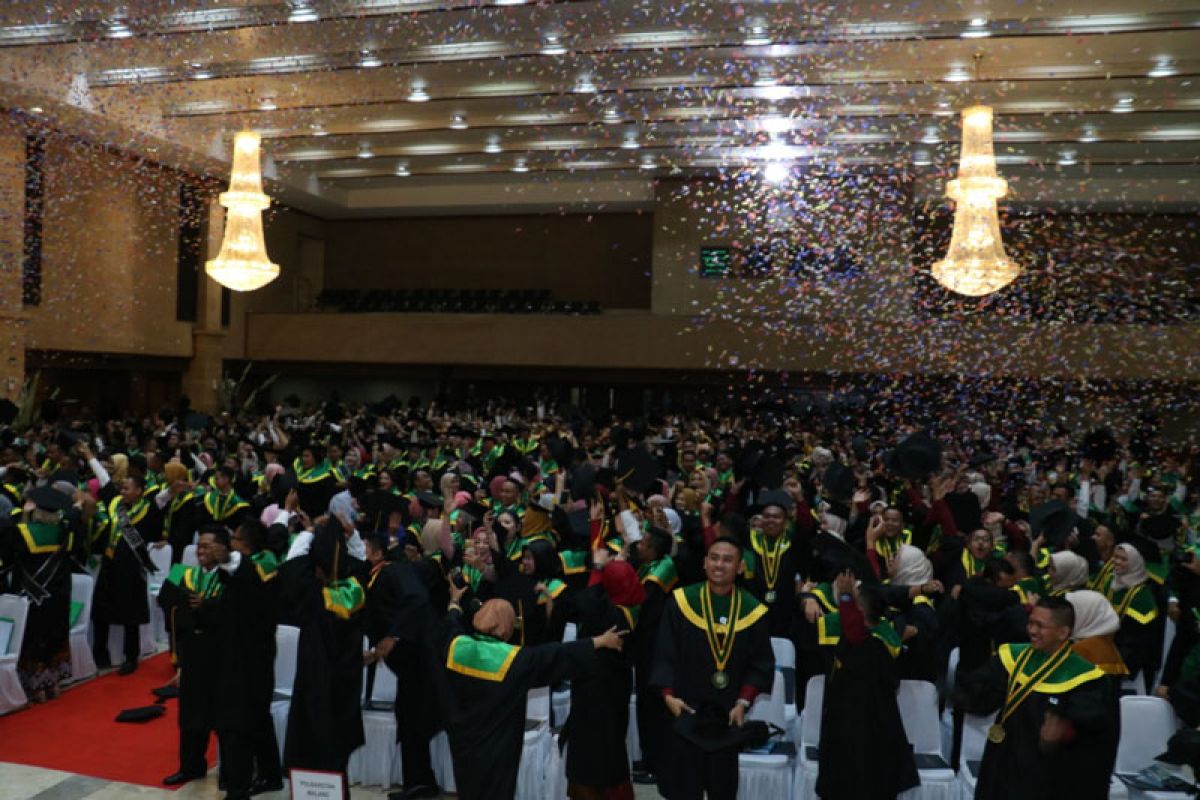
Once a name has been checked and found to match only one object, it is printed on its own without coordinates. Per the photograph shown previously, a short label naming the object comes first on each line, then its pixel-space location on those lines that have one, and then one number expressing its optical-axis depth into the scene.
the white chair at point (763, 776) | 4.48
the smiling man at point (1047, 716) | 3.34
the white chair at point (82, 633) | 6.67
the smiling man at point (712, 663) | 4.03
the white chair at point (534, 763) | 4.68
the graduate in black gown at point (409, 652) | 4.32
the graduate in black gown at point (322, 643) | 4.66
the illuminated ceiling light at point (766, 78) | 13.10
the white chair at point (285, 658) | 5.36
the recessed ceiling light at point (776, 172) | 19.17
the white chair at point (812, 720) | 4.56
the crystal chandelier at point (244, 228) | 11.42
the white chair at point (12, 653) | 5.81
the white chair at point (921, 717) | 4.61
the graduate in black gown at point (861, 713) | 4.04
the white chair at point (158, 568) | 7.66
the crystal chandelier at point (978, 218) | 10.03
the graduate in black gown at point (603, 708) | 4.41
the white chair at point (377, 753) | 5.13
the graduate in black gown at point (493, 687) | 3.71
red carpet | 5.39
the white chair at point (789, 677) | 4.98
